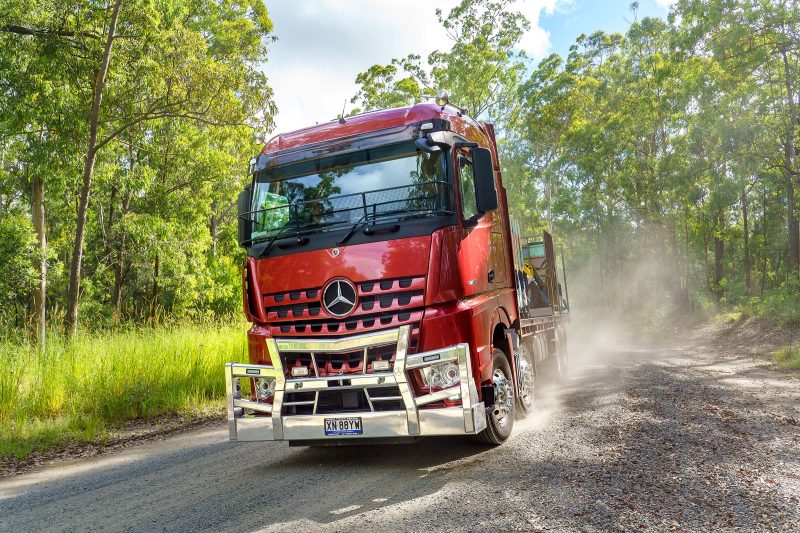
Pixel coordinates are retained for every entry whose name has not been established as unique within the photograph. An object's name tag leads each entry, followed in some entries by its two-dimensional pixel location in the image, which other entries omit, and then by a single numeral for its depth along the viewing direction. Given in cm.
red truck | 511
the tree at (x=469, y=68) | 2967
